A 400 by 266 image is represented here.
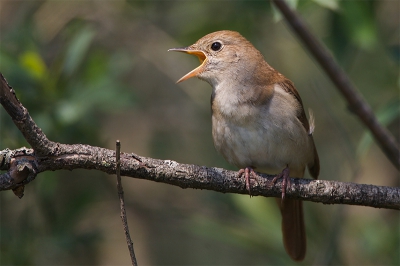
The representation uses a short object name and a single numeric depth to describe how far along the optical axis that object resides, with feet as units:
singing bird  25.68
